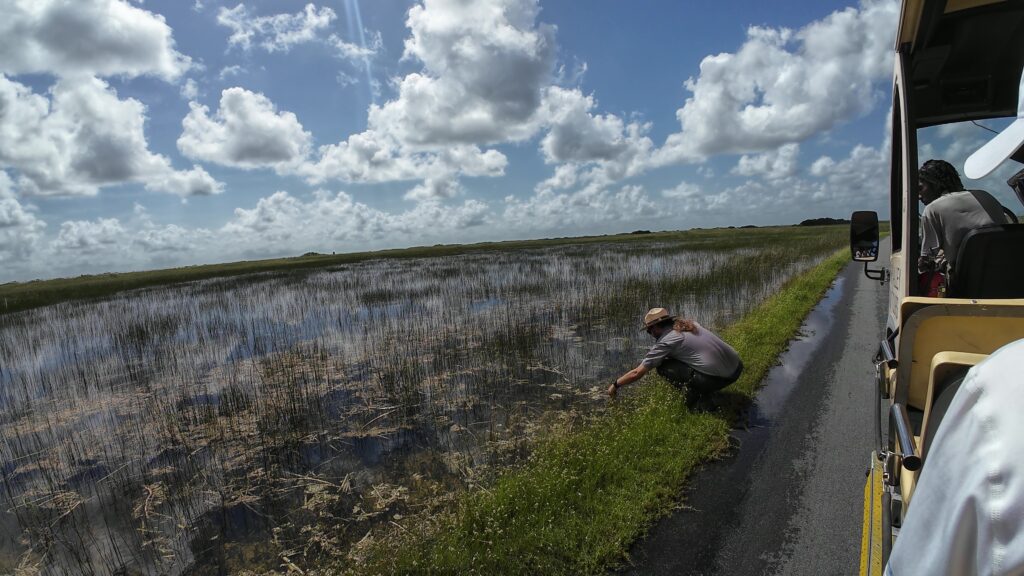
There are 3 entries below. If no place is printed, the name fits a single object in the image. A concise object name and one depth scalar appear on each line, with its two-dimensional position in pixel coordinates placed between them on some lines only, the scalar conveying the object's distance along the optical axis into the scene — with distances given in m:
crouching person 5.03
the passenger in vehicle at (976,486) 0.73
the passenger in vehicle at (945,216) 3.15
